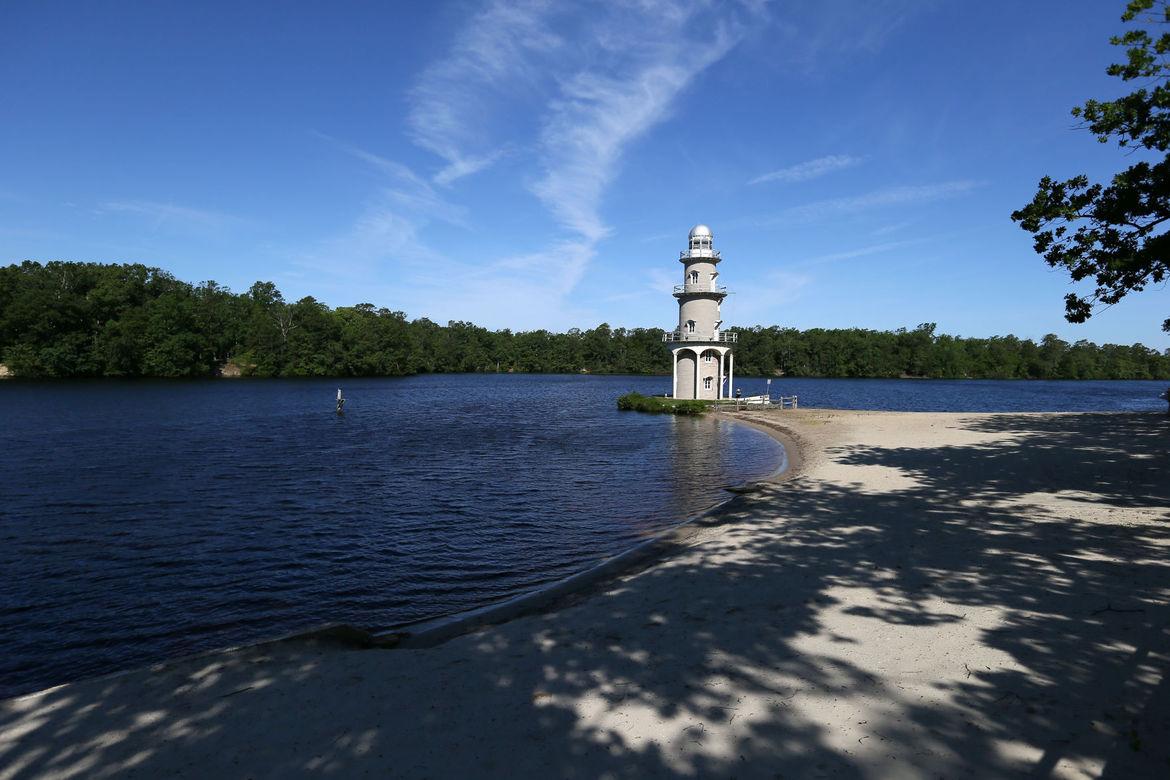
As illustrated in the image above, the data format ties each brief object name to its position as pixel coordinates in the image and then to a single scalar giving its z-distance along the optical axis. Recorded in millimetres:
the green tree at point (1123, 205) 13859
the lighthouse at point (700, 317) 46500
